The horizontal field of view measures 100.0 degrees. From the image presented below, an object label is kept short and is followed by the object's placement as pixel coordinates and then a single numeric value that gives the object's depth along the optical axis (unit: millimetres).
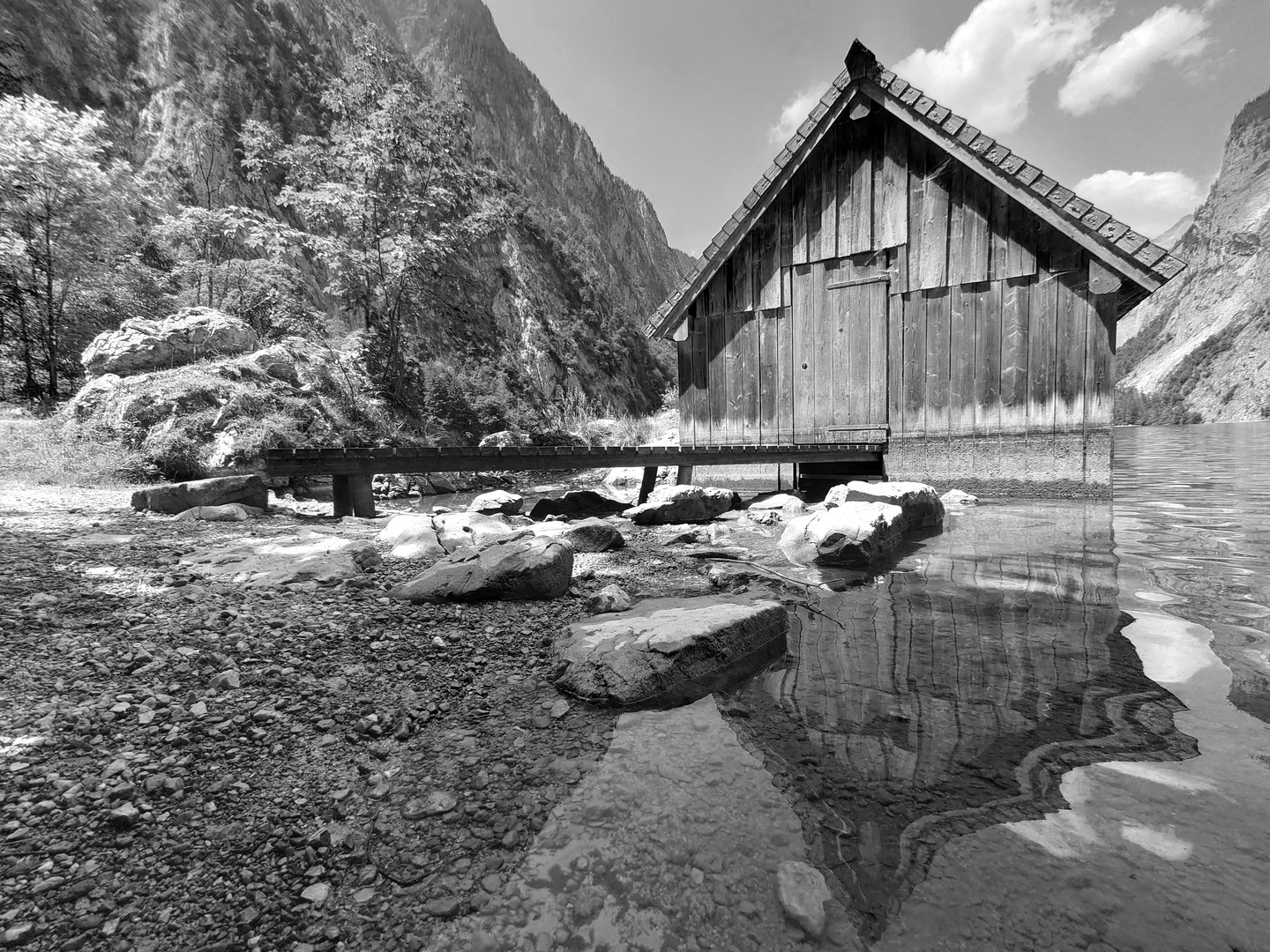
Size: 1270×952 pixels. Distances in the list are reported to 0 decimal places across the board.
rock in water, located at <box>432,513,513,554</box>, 4637
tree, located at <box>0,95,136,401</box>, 10469
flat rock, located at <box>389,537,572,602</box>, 3299
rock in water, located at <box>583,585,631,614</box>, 3262
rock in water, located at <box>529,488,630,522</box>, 7612
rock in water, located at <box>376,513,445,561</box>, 4383
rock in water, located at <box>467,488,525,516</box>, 7000
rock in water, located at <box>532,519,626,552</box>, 5031
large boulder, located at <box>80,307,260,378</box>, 9016
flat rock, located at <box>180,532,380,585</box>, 3395
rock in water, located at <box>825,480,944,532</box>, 5910
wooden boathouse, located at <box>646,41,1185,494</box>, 7180
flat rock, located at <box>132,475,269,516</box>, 5469
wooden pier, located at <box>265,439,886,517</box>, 5983
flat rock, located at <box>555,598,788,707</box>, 2264
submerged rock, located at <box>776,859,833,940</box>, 1236
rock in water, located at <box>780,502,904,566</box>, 4504
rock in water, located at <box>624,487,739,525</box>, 6770
